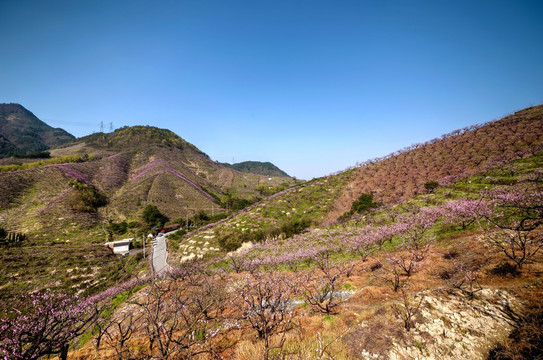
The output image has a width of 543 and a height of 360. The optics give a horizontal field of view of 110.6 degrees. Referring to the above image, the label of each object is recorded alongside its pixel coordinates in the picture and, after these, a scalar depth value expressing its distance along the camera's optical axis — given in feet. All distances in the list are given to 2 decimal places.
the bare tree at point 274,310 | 22.10
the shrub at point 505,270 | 23.81
